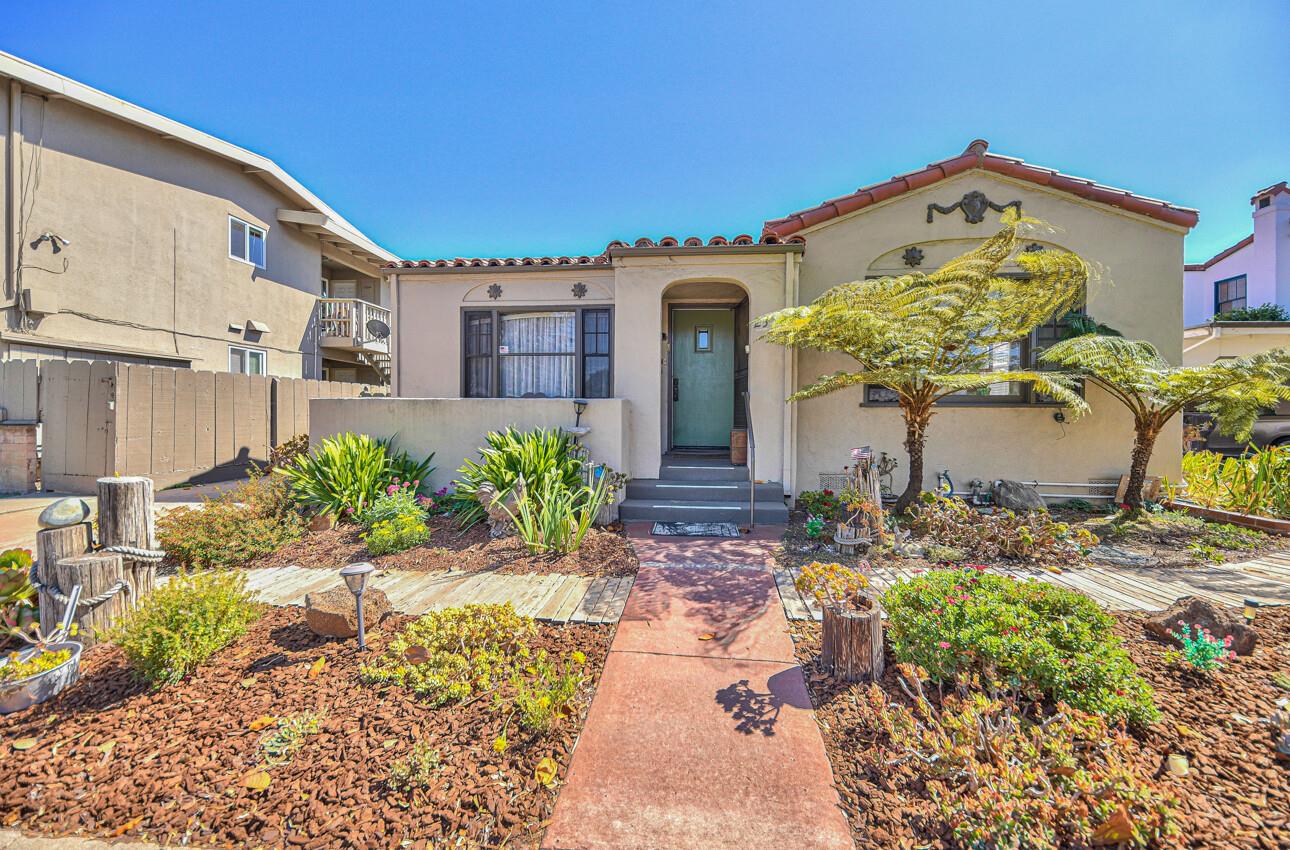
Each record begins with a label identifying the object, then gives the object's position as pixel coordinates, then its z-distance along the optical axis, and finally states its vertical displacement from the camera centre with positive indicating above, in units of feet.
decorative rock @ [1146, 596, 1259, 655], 9.43 -3.85
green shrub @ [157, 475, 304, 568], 14.79 -3.27
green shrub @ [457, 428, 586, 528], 18.62 -1.38
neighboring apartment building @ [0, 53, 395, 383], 27.32 +12.83
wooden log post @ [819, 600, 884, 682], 8.98 -3.98
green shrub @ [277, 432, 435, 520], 19.19 -1.88
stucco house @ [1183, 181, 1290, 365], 37.73 +15.82
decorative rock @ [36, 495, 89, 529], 10.01 -1.76
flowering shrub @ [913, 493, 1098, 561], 16.08 -3.52
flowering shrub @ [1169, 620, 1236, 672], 8.71 -3.98
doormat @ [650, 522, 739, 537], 19.19 -3.99
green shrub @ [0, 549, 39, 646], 9.73 -3.34
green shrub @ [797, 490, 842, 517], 20.98 -3.19
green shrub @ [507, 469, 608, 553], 16.19 -2.99
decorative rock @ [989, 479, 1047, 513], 22.06 -3.02
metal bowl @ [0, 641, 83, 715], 7.95 -4.35
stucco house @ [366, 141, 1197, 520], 22.88 +5.51
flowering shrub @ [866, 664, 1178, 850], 5.51 -4.33
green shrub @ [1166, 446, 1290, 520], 19.72 -2.30
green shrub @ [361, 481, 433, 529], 17.70 -2.85
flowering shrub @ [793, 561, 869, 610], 9.57 -3.17
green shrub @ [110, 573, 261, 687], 8.41 -3.60
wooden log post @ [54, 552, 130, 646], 9.61 -3.13
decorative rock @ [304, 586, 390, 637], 10.19 -3.95
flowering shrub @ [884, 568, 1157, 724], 7.43 -3.52
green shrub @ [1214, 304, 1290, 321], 40.83 +10.07
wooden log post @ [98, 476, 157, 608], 10.52 -2.00
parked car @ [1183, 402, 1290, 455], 33.32 +0.28
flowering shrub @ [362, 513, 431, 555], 16.25 -3.59
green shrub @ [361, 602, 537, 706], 8.42 -4.23
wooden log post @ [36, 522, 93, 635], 9.70 -2.56
